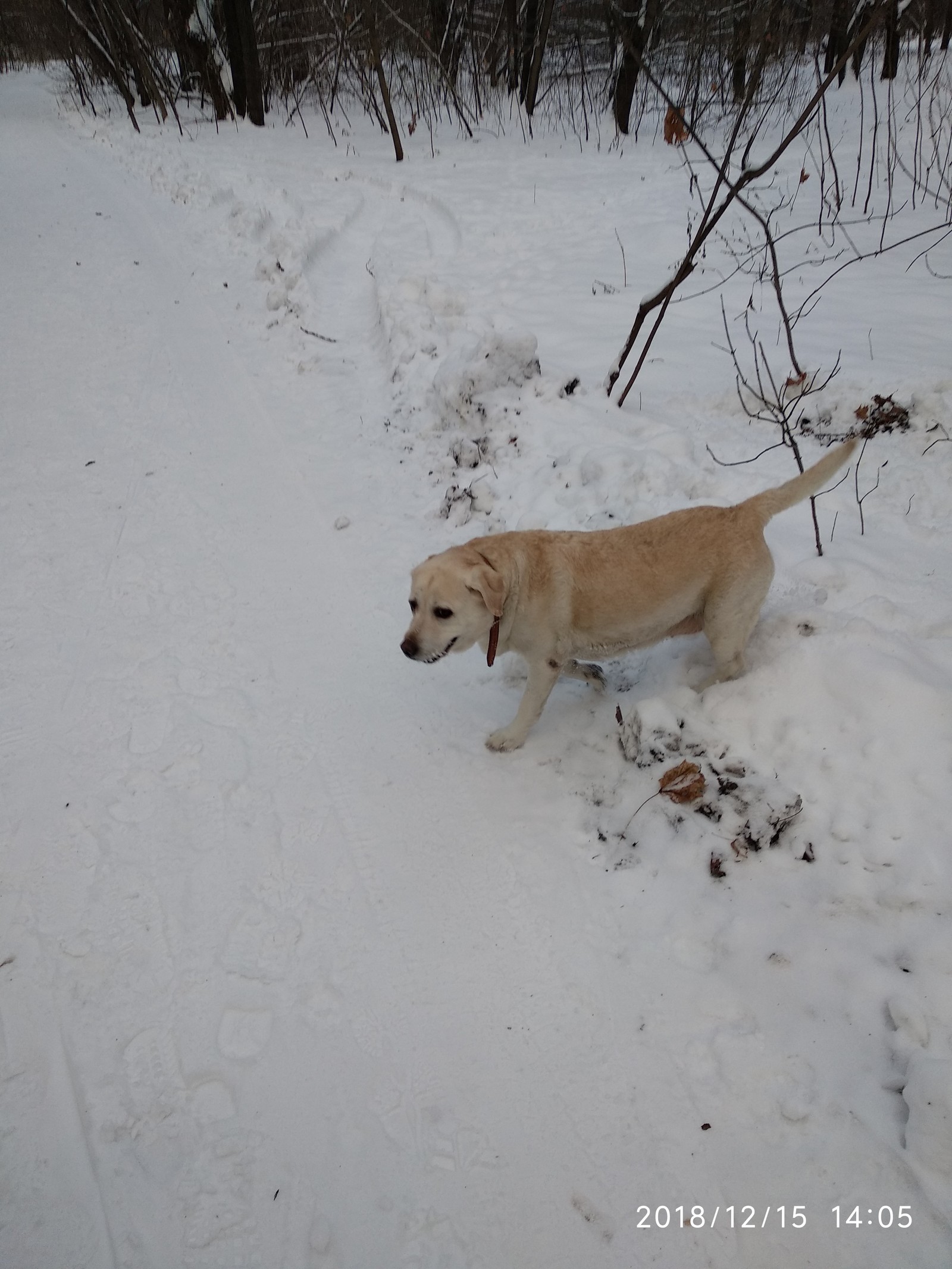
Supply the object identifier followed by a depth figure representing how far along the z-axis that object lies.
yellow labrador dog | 3.19
